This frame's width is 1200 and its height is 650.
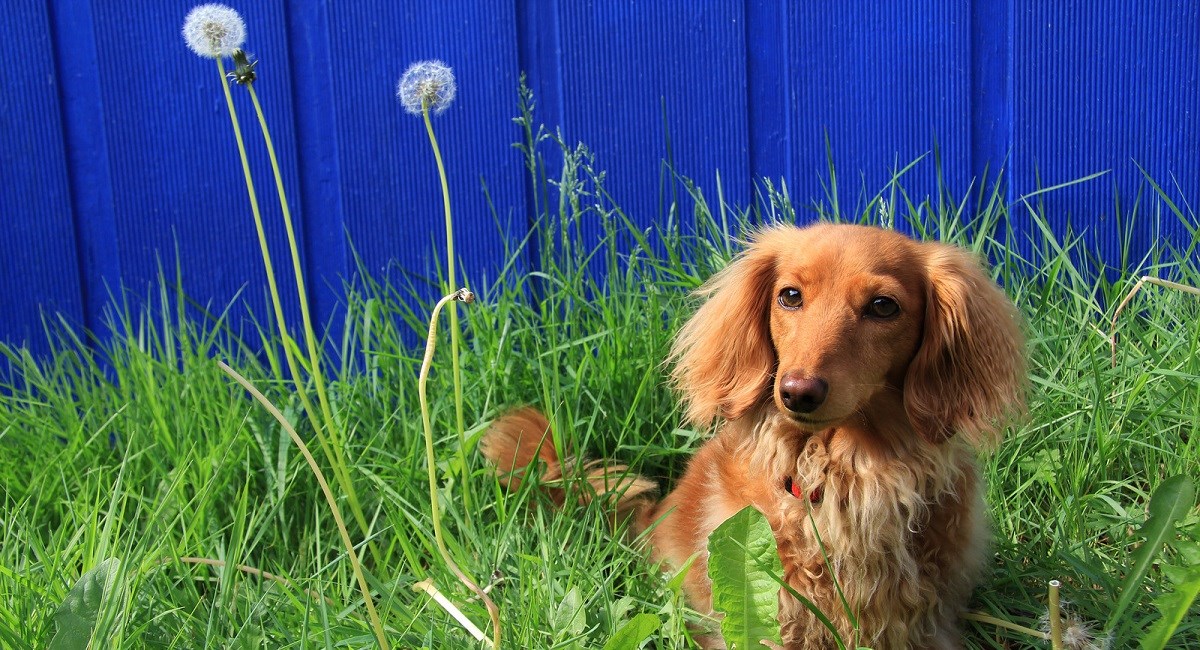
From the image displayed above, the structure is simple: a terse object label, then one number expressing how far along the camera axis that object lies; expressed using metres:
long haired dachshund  0.98
